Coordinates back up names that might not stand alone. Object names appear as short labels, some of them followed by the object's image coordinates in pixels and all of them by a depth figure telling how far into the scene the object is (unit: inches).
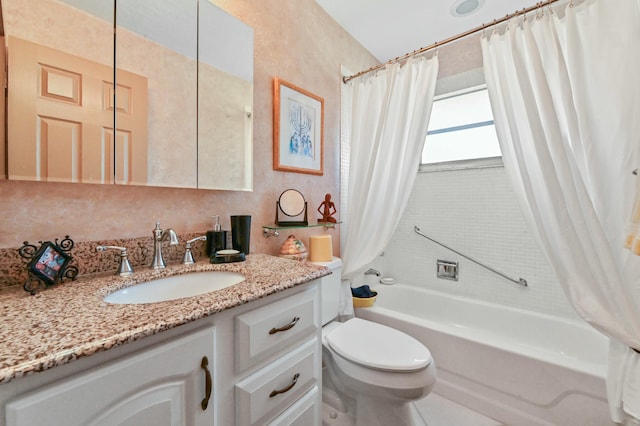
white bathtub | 47.9
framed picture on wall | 61.4
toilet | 43.9
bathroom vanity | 17.4
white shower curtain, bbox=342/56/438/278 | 64.5
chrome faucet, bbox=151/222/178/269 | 39.5
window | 85.7
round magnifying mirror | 62.9
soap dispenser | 47.4
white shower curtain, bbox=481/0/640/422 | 39.3
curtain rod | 48.2
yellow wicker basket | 72.5
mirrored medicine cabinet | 31.5
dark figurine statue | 72.2
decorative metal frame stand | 28.6
